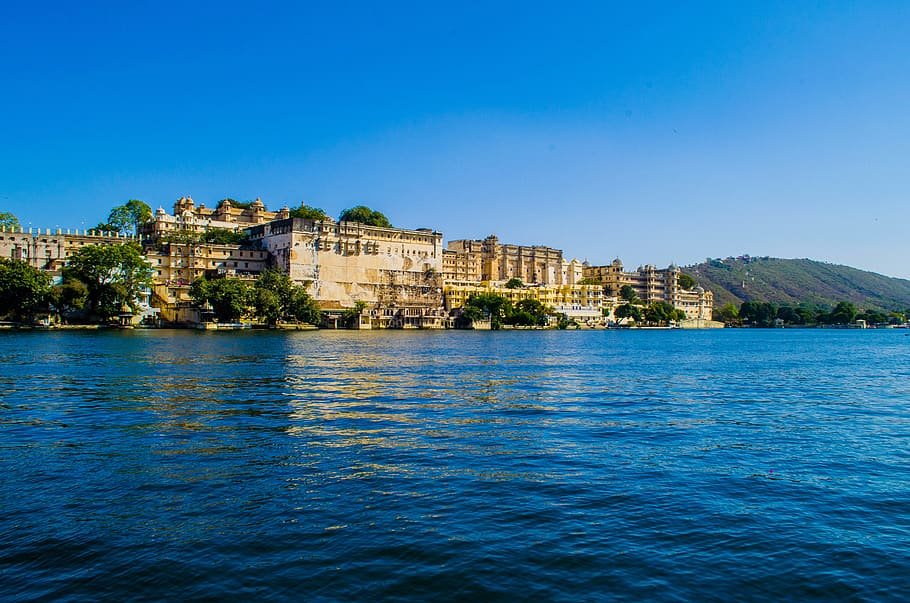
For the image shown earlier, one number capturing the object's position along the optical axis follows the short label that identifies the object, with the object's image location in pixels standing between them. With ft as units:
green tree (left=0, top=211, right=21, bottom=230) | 300.63
